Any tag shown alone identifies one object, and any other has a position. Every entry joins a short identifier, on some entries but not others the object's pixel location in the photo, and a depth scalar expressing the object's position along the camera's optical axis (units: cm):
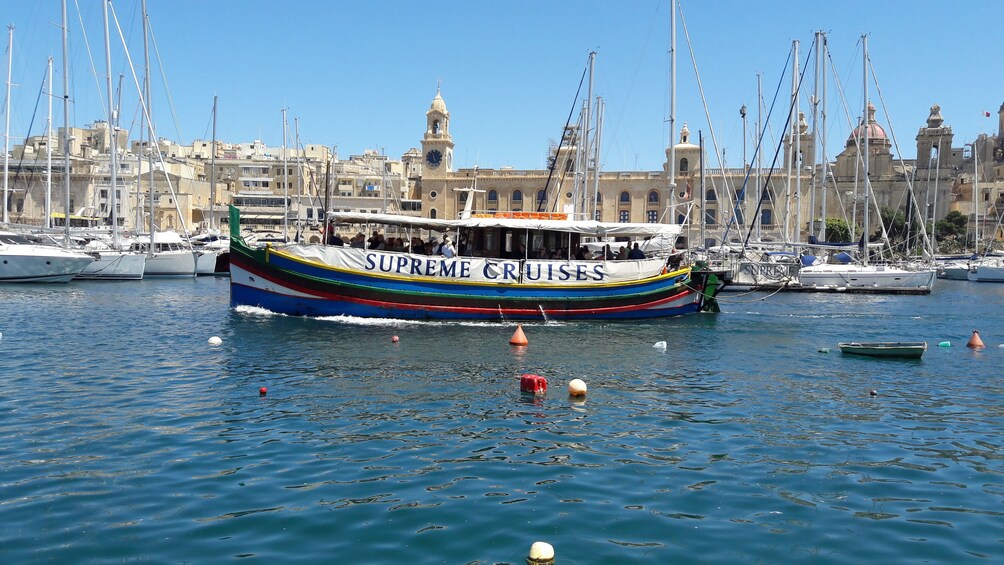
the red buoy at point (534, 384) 1441
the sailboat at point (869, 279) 4516
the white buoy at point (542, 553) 729
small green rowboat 1972
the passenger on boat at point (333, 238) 2531
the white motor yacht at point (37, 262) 3775
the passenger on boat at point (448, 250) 2459
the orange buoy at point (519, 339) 2050
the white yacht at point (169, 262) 4697
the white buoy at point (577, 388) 1434
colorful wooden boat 2411
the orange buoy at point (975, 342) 2225
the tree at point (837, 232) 8194
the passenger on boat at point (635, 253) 2700
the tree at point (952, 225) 9481
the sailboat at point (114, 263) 4291
